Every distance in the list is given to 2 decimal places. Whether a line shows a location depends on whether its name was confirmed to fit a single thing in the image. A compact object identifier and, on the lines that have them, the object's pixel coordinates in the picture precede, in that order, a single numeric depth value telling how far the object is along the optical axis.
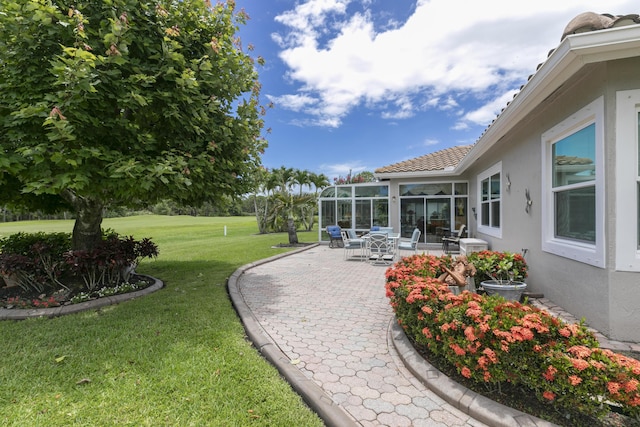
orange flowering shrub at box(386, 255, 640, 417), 2.19
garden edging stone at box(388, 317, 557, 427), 2.36
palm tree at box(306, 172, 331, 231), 28.78
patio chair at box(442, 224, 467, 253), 12.61
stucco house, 3.45
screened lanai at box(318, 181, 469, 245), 14.42
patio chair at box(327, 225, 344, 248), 15.07
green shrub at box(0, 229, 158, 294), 5.86
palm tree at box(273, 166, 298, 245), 26.91
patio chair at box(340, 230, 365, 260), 11.41
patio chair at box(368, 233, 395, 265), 10.24
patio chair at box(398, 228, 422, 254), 11.43
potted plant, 5.22
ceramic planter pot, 4.90
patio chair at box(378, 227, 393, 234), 13.53
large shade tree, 4.36
